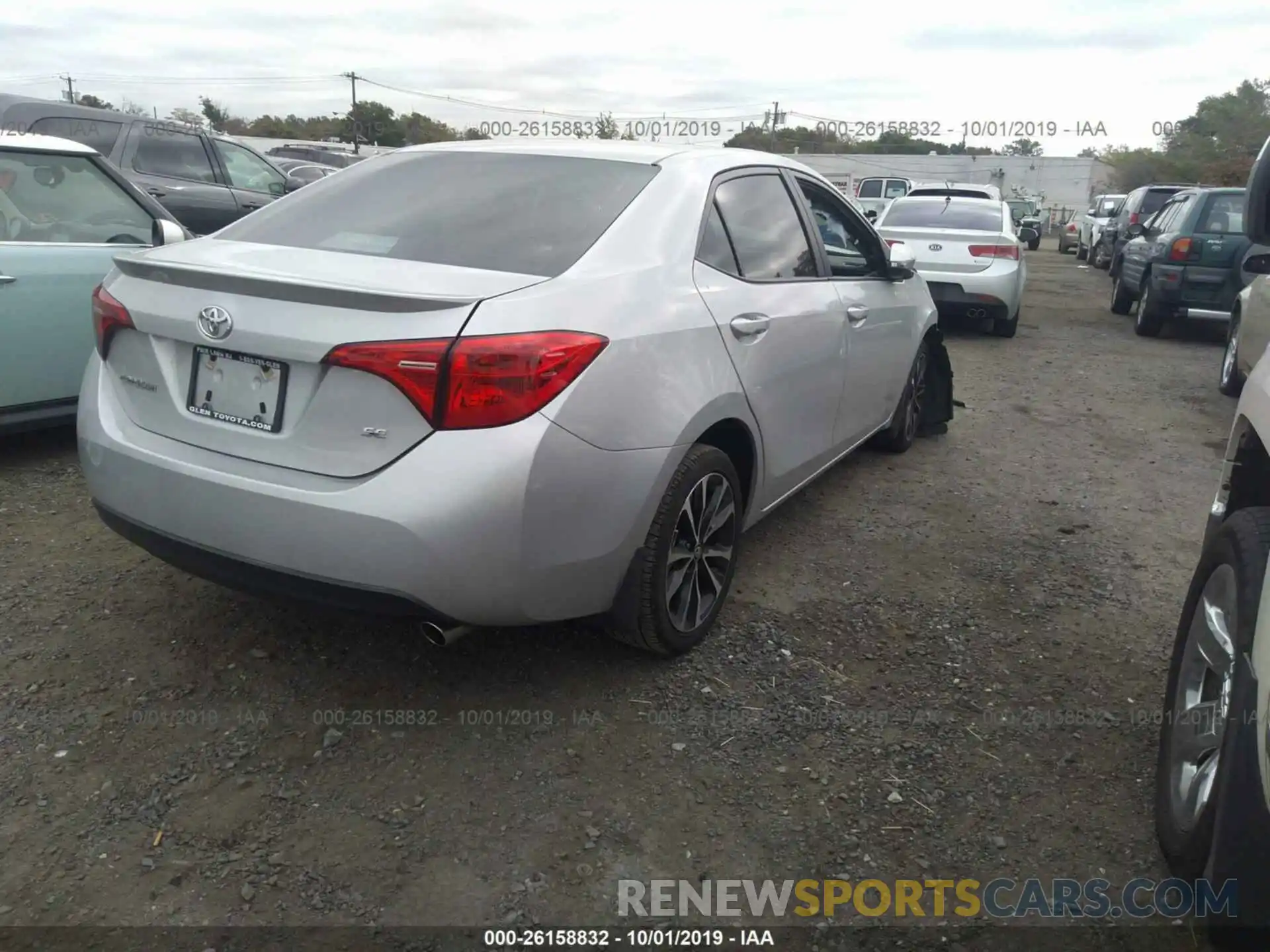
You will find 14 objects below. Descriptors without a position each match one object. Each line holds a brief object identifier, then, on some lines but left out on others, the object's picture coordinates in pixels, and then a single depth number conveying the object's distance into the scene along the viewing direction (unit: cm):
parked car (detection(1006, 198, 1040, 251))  2985
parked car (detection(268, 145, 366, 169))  2443
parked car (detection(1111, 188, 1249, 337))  966
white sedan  1008
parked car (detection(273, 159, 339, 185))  1772
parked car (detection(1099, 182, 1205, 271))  1703
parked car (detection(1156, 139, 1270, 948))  181
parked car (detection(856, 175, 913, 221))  2764
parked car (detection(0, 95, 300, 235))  834
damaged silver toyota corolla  245
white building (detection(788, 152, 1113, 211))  5150
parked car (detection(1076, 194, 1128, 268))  2139
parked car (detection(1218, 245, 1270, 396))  602
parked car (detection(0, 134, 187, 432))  454
